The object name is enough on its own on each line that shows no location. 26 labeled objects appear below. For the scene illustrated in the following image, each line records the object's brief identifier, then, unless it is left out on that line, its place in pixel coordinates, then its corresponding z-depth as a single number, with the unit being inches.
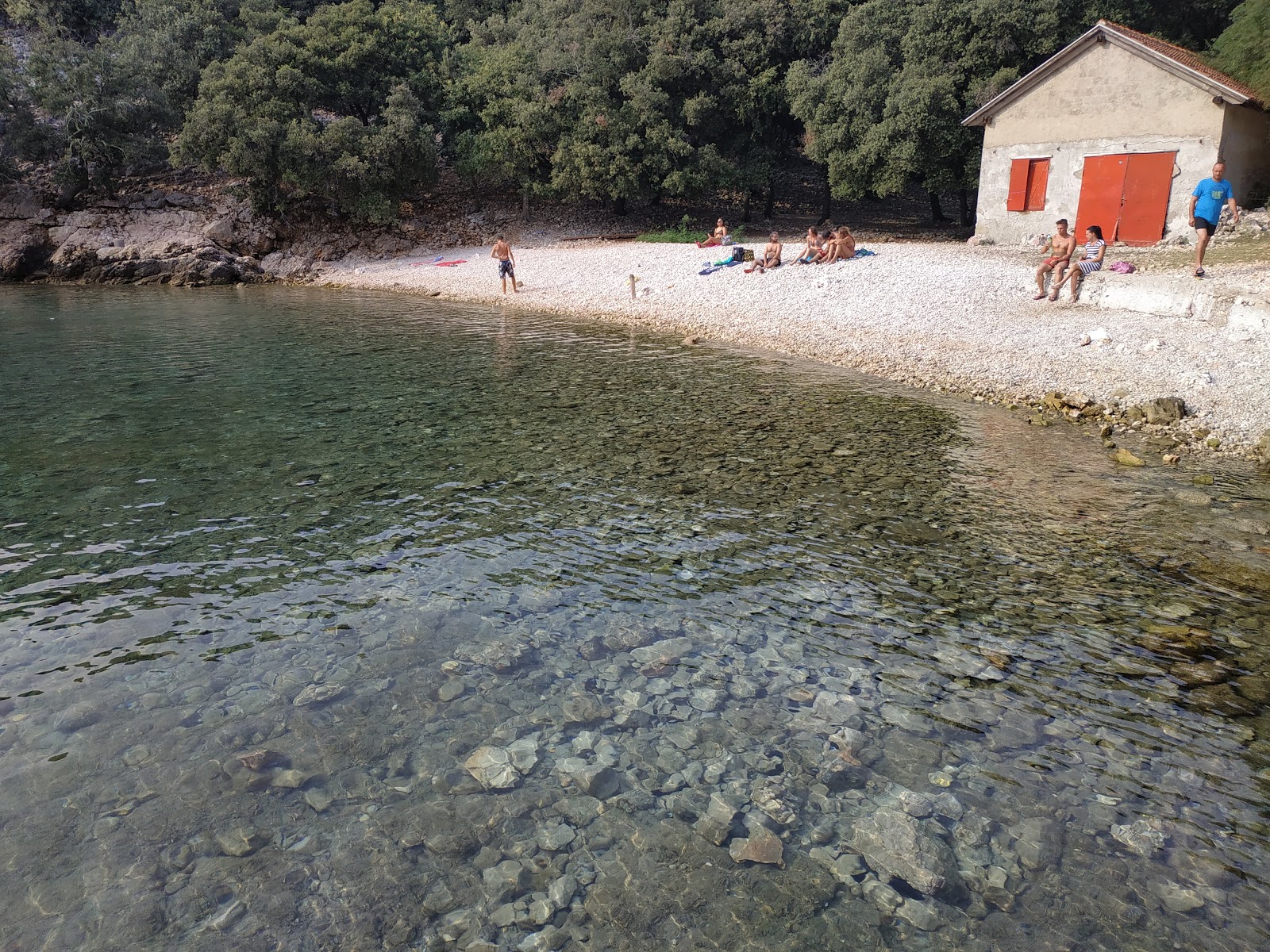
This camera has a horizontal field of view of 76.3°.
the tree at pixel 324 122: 1277.1
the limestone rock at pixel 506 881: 173.6
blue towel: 997.8
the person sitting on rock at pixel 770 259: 945.5
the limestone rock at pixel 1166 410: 475.2
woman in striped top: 673.6
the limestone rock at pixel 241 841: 184.2
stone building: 927.0
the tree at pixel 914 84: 1180.5
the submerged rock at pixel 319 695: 236.5
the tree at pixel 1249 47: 962.1
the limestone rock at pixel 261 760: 210.2
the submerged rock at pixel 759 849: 182.9
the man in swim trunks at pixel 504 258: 1037.2
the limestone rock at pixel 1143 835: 184.7
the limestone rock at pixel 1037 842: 182.1
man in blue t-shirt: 668.1
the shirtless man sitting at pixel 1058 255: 669.3
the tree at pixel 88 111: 1330.0
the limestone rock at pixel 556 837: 186.4
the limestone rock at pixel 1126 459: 428.5
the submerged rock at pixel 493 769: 205.6
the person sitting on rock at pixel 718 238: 1176.2
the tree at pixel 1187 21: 1325.0
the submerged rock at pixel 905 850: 178.4
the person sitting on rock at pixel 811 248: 960.5
